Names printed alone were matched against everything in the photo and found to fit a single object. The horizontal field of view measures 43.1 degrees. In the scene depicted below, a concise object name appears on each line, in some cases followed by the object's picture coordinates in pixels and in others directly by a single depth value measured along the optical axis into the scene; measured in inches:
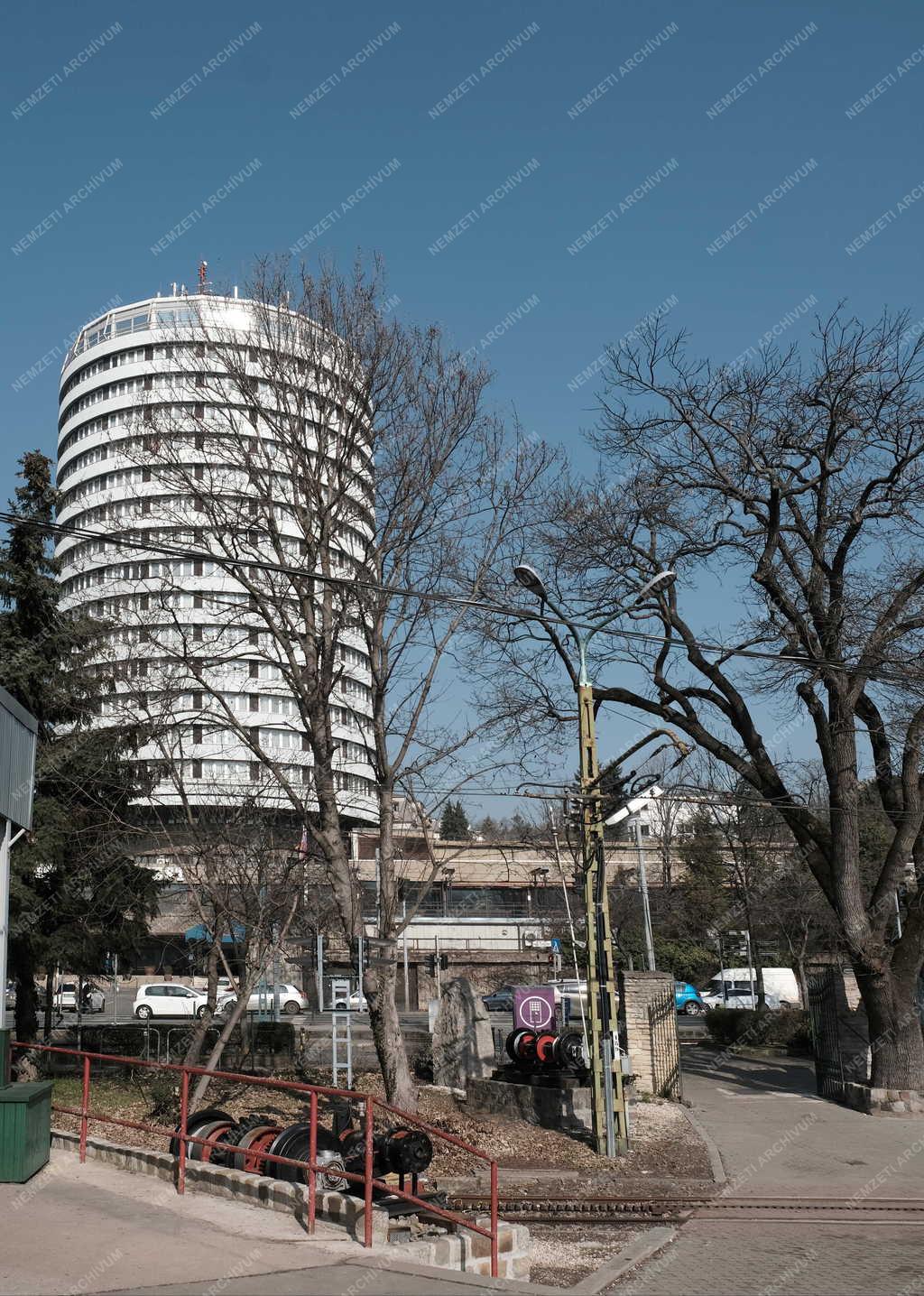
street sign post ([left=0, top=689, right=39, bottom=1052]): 508.7
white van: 1994.3
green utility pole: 670.5
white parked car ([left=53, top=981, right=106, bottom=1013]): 1856.5
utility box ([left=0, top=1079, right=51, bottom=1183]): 439.2
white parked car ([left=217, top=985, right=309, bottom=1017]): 1788.1
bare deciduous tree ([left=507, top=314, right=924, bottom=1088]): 887.7
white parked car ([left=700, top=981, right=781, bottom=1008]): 1976.0
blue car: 2148.1
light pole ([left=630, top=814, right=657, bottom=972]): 1646.8
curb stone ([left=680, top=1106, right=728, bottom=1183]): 626.0
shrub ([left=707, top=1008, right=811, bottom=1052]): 1344.7
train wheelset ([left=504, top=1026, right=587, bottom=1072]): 831.7
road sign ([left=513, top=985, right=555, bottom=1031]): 914.7
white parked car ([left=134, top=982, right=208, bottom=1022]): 1854.1
